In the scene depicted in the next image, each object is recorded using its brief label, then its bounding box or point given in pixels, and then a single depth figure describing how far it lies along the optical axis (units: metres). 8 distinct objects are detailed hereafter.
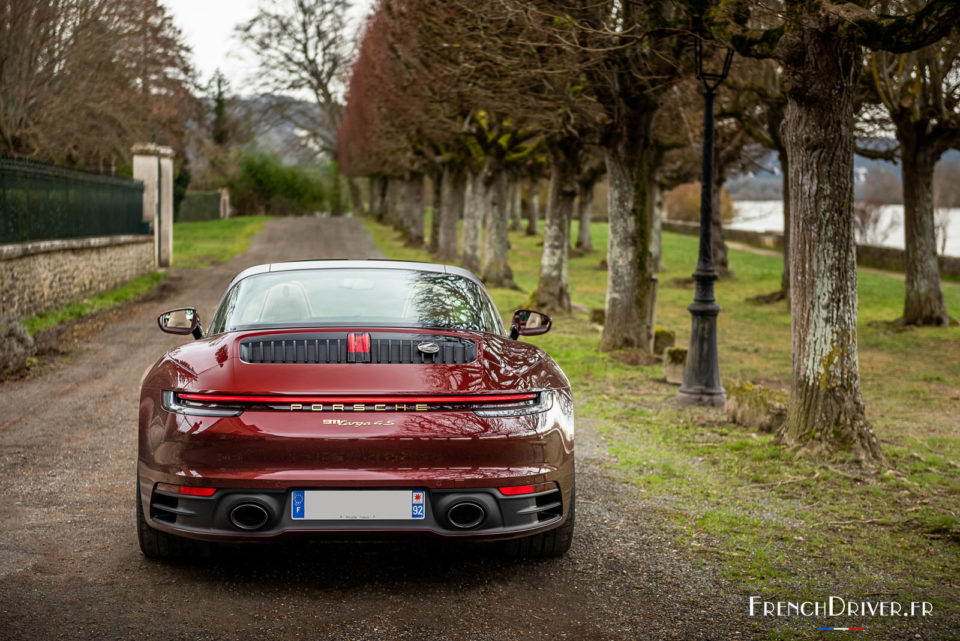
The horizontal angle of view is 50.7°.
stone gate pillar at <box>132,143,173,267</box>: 28.17
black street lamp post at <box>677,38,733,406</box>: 10.52
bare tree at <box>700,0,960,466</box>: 7.58
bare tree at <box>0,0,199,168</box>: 21.86
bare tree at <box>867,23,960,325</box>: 18.11
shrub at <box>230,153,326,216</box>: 71.56
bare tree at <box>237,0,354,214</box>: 56.88
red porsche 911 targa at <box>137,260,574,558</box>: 4.13
